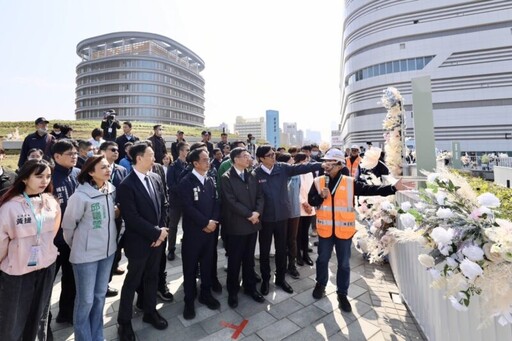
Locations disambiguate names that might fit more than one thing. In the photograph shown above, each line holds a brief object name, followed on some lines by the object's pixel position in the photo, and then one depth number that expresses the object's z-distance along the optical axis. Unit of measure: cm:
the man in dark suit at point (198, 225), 335
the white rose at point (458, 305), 150
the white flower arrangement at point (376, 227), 390
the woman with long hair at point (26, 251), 216
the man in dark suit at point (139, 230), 281
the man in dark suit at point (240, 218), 364
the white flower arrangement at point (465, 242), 133
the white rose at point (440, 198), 179
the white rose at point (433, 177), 194
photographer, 778
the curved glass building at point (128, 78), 6481
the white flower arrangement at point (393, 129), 491
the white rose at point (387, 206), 334
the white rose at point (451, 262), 154
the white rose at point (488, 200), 147
